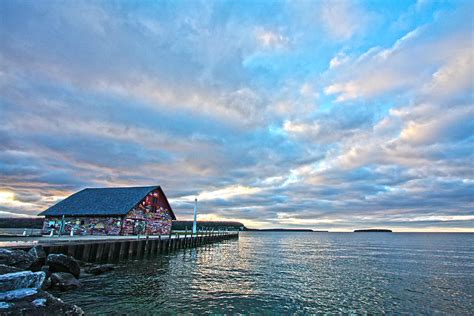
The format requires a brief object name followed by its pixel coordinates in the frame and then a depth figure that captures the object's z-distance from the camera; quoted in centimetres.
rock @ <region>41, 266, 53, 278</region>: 1518
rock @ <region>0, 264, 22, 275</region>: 1019
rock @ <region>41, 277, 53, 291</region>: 1395
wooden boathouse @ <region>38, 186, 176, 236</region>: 3678
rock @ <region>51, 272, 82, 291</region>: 1412
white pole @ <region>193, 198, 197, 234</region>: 5350
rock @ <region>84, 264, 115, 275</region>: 1838
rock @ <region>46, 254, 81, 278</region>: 1574
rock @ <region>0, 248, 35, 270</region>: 1288
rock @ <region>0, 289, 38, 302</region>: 839
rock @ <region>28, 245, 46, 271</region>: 1500
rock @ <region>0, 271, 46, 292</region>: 882
